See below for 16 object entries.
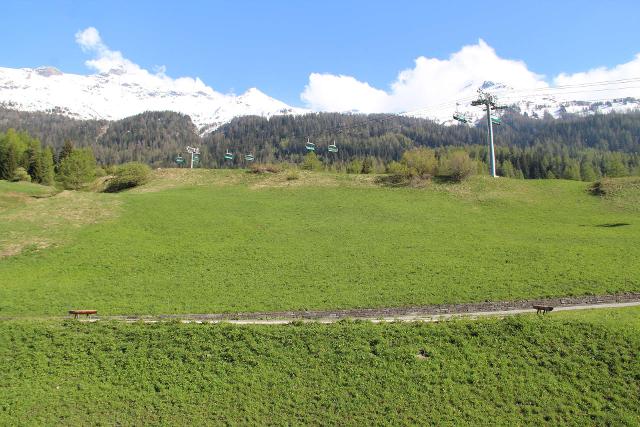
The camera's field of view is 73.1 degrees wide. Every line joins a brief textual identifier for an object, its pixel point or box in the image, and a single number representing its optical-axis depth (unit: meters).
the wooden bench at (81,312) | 26.38
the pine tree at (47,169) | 111.19
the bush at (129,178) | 74.62
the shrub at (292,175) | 72.69
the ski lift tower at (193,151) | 87.78
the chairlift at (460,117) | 62.65
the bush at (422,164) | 71.12
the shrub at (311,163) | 128.41
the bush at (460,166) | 68.88
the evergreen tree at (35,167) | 110.88
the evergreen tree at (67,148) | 117.69
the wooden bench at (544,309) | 25.17
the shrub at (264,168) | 75.38
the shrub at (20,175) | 99.69
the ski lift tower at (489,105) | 69.94
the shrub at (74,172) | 80.06
